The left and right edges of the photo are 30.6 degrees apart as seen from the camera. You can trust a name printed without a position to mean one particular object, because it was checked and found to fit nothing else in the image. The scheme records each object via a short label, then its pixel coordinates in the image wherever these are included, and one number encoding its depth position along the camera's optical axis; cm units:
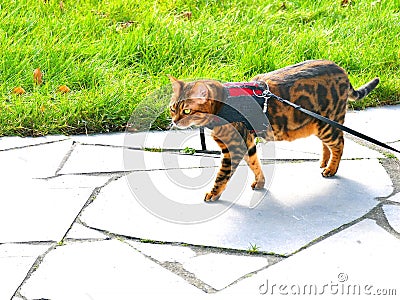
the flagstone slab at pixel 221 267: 331
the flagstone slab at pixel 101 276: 322
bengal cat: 372
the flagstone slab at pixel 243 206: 369
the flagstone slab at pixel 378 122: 494
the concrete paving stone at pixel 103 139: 480
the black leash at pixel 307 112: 366
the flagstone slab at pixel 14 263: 327
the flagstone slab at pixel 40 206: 373
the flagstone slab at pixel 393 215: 376
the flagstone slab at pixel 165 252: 347
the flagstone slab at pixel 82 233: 367
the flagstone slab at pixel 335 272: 323
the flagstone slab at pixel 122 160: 445
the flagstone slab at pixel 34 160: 436
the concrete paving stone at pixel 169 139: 476
